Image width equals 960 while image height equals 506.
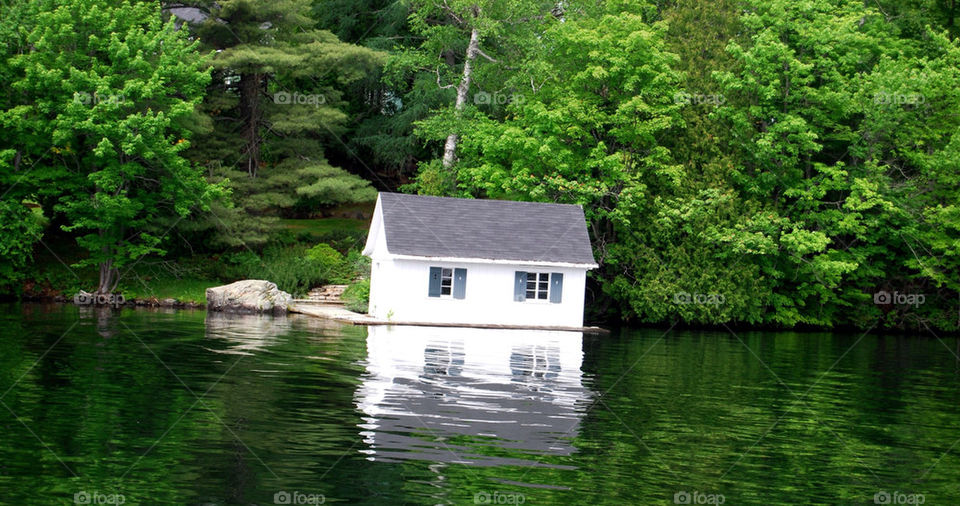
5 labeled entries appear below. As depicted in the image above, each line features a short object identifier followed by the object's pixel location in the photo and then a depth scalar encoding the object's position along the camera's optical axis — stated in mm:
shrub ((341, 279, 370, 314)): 39669
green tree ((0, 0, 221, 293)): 38125
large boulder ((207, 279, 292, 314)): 38125
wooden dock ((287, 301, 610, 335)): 35188
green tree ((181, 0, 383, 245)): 44344
